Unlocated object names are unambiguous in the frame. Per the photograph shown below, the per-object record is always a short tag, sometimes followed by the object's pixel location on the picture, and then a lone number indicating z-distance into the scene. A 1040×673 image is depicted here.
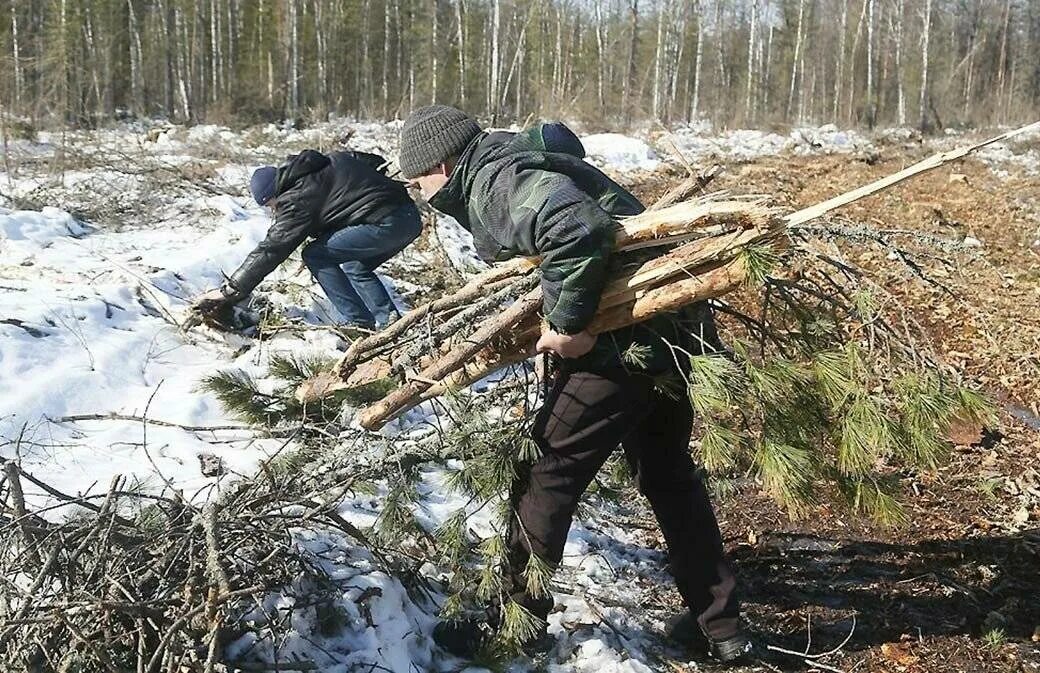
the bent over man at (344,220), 4.68
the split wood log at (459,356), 2.43
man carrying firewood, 2.10
